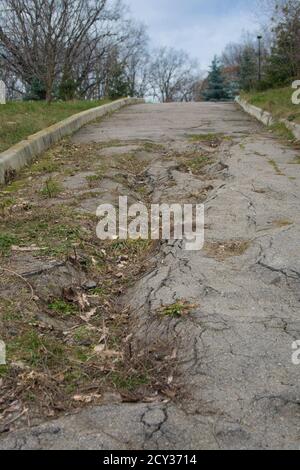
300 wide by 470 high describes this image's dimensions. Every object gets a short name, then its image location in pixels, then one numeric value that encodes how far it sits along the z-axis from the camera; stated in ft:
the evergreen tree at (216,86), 134.00
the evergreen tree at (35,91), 80.64
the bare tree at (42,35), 44.27
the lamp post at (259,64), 74.86
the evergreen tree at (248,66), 104.83
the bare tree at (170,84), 231.09
